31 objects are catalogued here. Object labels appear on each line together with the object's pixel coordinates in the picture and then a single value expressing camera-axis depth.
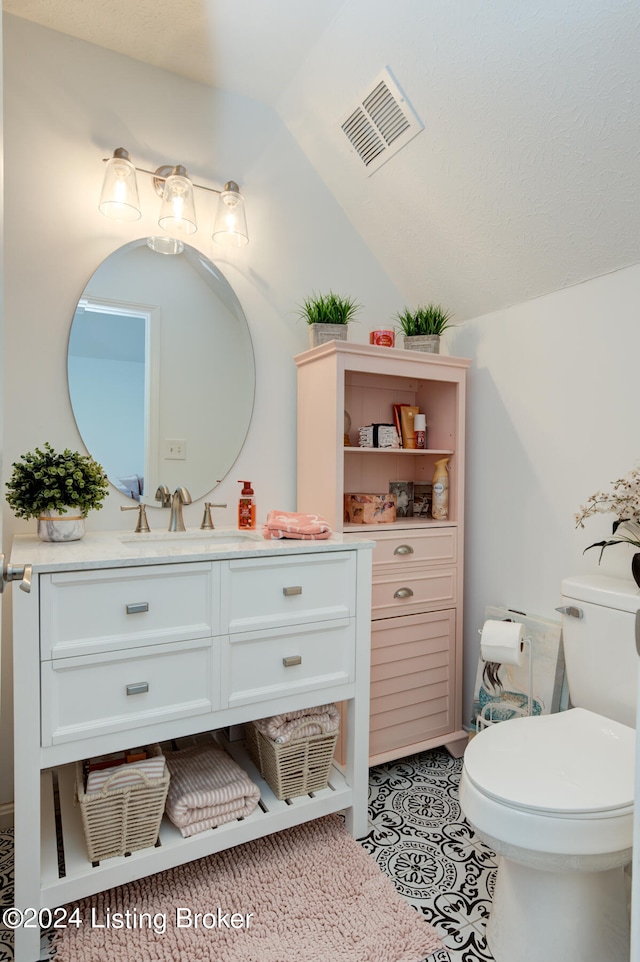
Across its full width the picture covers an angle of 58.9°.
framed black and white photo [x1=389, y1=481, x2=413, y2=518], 2.53
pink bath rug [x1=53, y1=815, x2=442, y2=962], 1.39
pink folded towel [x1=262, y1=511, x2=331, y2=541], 1.78
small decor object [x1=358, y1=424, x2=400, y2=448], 2.29
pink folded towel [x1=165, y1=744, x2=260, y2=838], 1.58
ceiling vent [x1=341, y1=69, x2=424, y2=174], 1.92
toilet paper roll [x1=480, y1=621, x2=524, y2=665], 1.91
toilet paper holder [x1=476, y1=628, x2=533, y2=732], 2.02
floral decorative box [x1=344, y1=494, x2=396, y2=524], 2.26
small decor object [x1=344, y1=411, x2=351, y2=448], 2.39
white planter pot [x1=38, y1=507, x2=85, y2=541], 1.65
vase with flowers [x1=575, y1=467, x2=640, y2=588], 1.72
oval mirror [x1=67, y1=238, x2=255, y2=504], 1.93
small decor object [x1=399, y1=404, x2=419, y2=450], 2.44
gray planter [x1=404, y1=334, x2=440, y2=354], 2.30
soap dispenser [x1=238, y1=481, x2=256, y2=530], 2.10
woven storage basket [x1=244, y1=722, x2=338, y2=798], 1.73
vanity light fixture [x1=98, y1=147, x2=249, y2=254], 1.85
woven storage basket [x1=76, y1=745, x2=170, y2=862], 1.45
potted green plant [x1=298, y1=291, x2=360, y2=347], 2.17
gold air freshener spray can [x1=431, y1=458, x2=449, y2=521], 2.38
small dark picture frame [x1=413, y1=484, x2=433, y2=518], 2.51
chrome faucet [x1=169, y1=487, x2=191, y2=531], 1.99
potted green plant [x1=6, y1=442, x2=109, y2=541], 1.62
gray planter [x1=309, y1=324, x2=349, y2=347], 2.17
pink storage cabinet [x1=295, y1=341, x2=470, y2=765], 2.12
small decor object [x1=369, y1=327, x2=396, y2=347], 2.26
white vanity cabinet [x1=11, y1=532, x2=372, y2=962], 1.35
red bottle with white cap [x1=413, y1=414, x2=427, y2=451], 2.41
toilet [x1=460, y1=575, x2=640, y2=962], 1.24
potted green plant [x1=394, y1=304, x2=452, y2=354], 2.30
